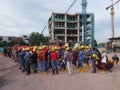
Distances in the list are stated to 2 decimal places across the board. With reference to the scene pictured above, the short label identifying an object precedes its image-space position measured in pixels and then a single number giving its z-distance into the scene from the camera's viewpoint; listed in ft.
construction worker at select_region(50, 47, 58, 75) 19.24
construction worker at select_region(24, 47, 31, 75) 19.82
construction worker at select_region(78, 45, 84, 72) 20.58
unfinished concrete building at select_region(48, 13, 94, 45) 109.76
